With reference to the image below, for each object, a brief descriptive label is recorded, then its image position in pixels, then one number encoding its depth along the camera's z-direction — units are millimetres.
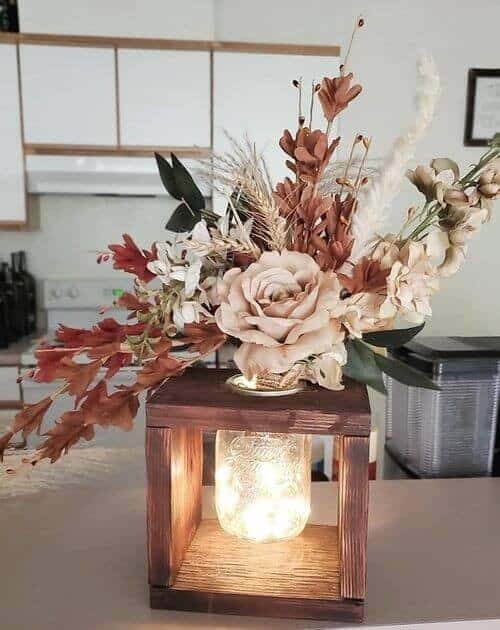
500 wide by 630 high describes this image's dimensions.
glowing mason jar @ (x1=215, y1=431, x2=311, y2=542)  683
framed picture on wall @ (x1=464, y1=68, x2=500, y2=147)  3010
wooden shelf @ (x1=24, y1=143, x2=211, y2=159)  2631
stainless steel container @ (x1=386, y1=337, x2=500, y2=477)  979
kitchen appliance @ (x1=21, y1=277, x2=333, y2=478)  2963
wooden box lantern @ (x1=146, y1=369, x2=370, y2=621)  608
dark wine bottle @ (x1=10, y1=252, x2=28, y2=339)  2811
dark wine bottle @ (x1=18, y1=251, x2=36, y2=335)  2916
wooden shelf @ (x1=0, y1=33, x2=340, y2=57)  2537
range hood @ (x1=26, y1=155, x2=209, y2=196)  2643
